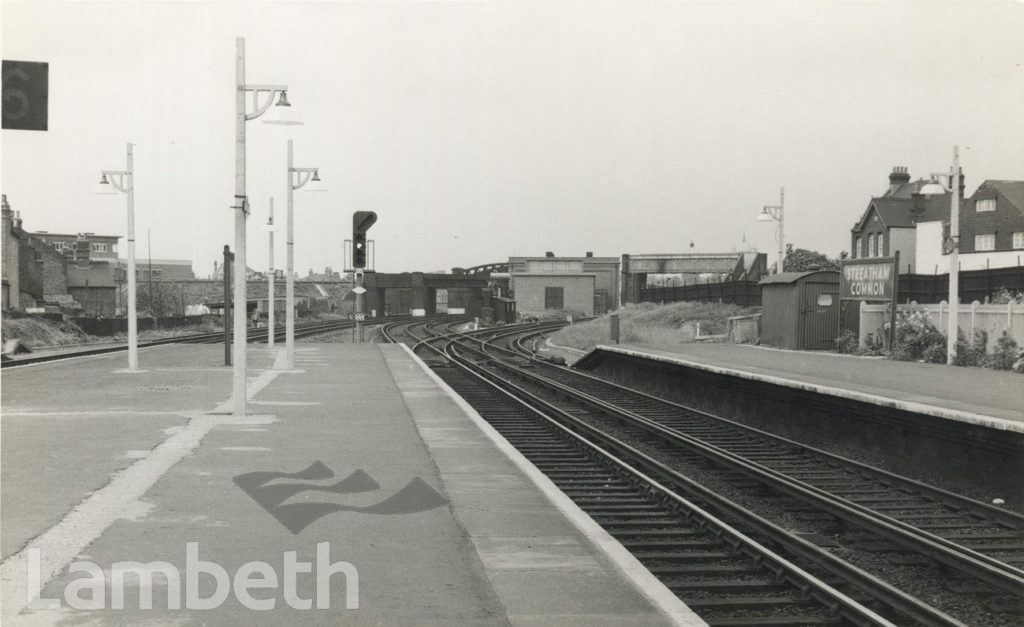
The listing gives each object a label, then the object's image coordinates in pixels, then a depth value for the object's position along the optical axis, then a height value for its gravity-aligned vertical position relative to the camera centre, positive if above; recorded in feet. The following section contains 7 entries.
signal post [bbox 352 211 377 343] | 74.84 +4.14
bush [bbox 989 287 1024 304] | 72.23 -0.41
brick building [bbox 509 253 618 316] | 270.26 -0.57
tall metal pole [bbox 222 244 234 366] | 76.12 -0.86
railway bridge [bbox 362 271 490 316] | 289.12 -0.24
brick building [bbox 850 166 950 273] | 190.90 +14.14
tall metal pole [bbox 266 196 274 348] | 102.97 -1.86
